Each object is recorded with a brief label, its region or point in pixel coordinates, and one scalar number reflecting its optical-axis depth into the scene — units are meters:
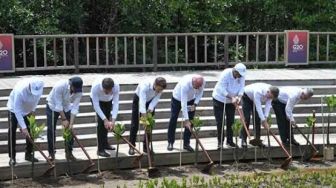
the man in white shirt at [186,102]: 10.85
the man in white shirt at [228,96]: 11.41
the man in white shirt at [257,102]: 11.31
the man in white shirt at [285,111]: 11.76
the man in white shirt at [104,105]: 10.32
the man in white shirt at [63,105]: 10.07
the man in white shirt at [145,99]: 10.48
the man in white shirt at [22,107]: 9.73
